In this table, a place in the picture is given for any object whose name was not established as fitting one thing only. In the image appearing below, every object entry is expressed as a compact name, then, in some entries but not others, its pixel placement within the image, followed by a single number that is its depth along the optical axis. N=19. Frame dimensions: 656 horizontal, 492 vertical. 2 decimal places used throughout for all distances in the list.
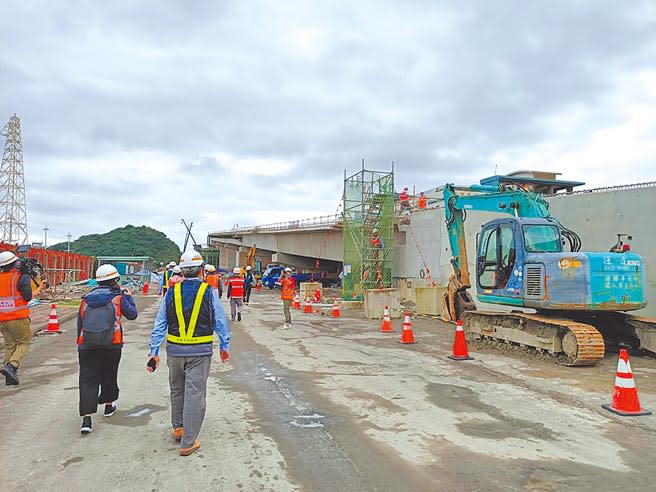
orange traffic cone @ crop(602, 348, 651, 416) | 6.45
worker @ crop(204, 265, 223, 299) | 15.95
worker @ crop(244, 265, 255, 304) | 24.67
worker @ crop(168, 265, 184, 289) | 13.54
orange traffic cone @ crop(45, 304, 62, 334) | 13.24
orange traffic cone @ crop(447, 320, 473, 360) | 10.34
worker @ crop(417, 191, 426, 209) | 28.08
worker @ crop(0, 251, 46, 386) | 7.46
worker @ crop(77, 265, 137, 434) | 5.51
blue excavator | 9.77
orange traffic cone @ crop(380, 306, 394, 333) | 14.77
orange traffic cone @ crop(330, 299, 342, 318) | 19.23
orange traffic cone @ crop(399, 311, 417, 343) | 12.45
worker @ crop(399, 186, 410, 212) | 28.83
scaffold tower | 25.70
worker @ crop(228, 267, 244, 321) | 16.44
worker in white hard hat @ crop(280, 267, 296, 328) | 15.17
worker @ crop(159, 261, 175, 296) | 15.49
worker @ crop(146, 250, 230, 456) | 4.82
